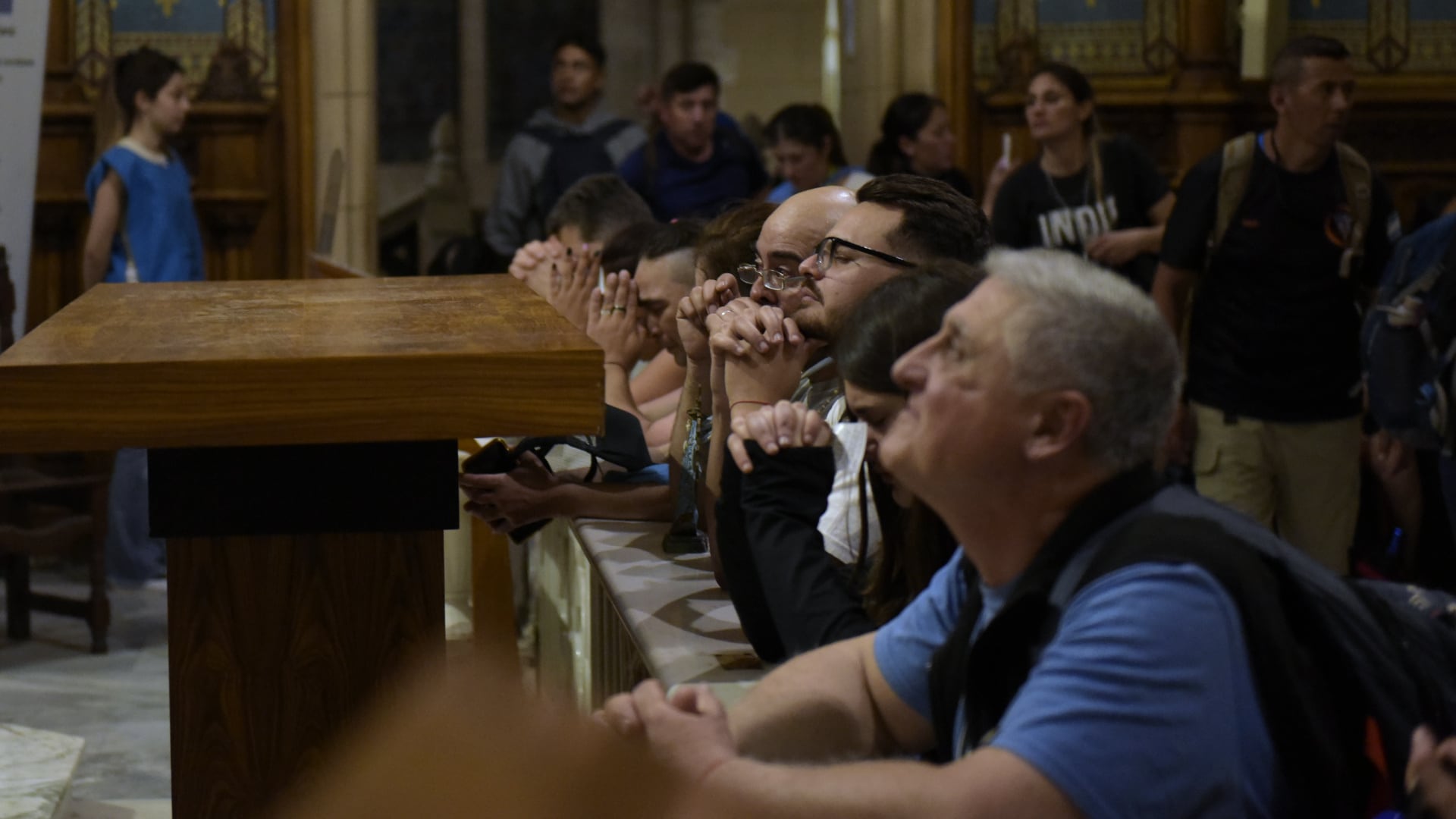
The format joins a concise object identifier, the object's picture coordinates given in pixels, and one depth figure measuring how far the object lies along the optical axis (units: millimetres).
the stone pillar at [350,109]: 7230
